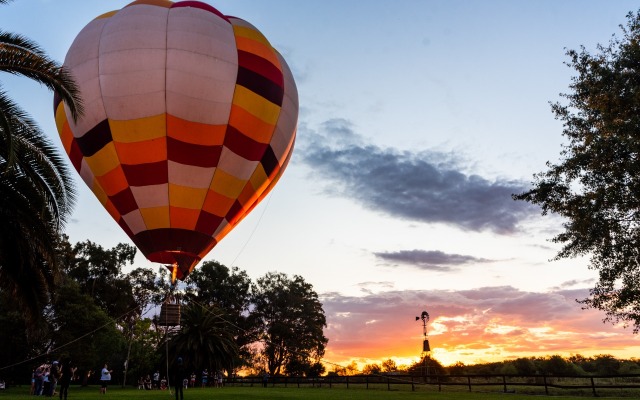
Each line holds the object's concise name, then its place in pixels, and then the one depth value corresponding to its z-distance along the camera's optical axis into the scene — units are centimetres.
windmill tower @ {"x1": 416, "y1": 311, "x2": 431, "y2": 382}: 3631
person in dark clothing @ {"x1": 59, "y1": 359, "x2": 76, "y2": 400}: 1872
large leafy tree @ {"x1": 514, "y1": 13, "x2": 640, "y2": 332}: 2034
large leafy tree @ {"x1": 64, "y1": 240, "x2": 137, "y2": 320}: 6719
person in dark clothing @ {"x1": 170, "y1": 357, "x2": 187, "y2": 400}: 1738
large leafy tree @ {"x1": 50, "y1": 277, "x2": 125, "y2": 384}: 4494
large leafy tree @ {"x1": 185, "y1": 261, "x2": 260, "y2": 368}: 7881
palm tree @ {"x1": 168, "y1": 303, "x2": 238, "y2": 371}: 5094
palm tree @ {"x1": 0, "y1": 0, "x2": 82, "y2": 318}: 1439
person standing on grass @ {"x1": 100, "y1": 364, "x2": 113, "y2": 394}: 2769
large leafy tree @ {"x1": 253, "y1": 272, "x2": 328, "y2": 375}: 7419
